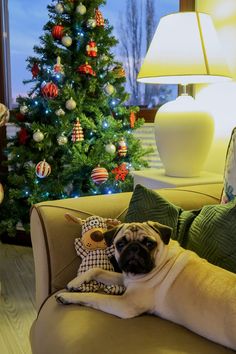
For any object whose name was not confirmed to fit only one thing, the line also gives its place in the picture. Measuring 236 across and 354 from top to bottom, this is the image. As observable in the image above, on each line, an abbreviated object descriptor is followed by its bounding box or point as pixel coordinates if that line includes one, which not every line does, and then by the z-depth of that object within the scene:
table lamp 2.00
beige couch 1.04
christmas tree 2.64
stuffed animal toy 1.42
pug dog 1.08
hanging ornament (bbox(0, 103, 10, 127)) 2.40
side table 2.09
